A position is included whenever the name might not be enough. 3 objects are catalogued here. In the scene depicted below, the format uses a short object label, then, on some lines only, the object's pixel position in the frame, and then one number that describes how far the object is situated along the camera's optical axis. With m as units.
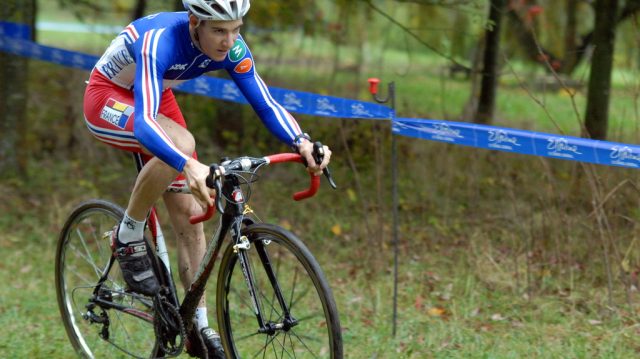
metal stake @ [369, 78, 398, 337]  10.58
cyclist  7.53
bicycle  7.45
